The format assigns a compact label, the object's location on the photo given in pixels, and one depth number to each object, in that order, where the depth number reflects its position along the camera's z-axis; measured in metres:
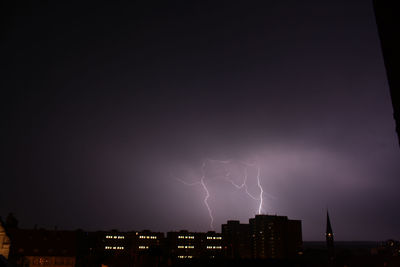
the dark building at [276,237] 138.38
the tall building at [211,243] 119.12
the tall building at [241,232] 166.25
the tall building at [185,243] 116.29
